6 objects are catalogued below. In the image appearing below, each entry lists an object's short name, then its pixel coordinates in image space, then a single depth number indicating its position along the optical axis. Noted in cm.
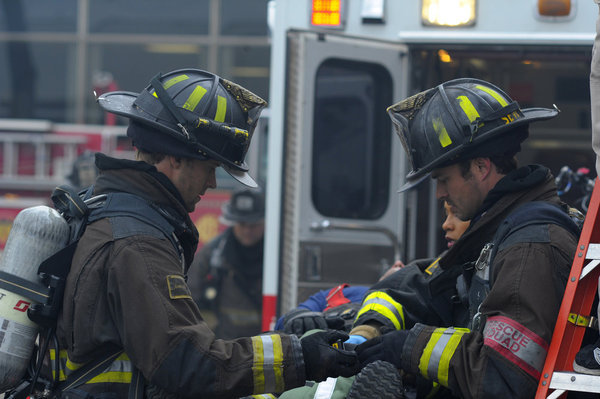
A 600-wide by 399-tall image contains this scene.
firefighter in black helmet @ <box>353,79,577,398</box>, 529
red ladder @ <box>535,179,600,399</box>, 511
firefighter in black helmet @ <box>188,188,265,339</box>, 1456
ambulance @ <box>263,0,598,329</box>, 994
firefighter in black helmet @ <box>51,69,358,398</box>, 531
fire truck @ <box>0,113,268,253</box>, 1716
